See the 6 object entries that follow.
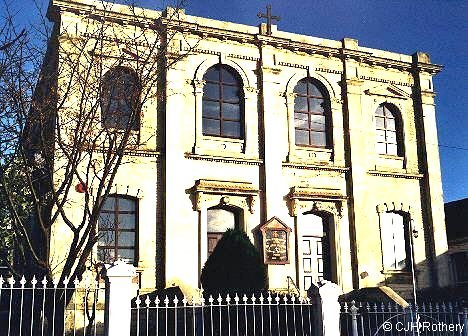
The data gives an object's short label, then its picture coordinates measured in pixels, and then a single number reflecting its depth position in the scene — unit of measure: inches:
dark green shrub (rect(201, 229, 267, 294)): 543.8
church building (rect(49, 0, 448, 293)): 653.3
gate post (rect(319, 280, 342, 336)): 425.1
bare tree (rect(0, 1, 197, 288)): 411.2
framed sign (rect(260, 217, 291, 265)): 680.4
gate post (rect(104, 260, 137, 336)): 358.3
